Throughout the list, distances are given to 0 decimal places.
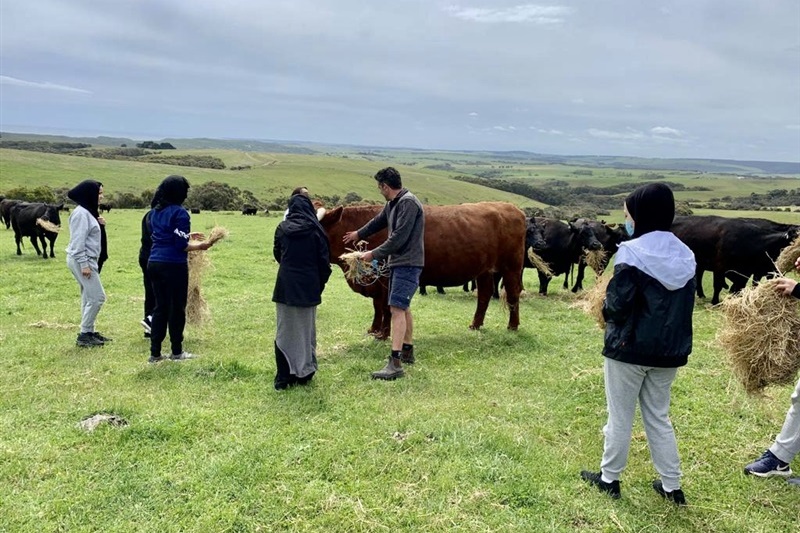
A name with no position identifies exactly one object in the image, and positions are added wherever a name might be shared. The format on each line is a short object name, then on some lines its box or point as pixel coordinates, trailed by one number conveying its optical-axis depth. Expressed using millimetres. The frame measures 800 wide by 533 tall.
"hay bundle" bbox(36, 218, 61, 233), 12837
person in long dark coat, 6387
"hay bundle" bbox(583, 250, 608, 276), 13750
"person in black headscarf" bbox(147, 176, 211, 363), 7168
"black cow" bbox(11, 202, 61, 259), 18172
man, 6984
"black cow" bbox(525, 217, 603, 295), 14469
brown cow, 9016
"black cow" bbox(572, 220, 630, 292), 15515
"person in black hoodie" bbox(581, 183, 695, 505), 3955
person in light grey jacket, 7934
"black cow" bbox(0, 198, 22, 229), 22844
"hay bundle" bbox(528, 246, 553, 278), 12394
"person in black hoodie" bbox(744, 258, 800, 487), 4590
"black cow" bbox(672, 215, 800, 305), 12141
